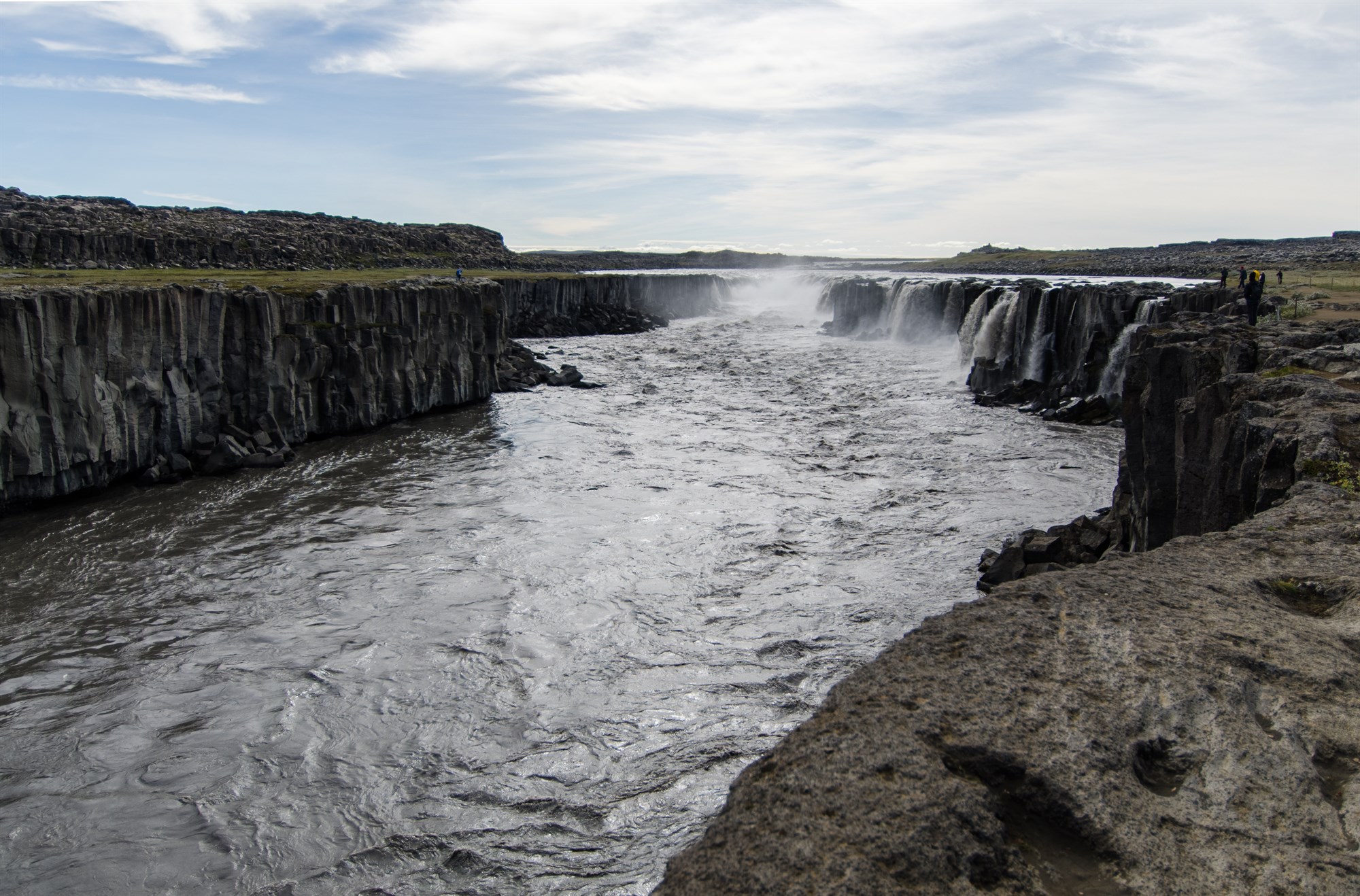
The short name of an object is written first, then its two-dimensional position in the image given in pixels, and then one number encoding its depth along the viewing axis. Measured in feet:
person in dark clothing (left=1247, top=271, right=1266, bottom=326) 81.92
